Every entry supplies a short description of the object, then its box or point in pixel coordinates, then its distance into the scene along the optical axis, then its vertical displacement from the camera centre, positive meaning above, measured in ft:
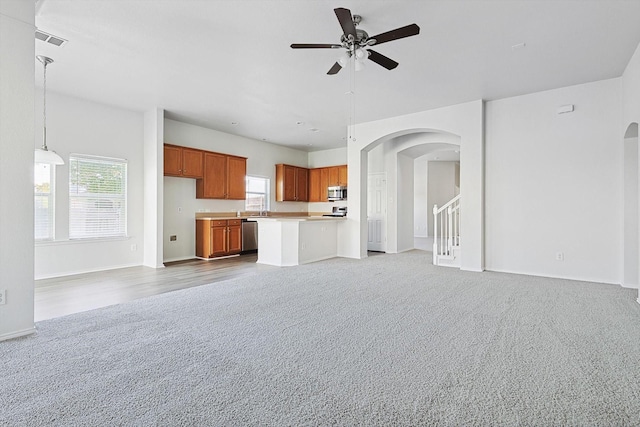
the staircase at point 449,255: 19.70 -2.55
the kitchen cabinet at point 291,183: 29.86 +2.93
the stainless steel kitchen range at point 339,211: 29.48 +0.27
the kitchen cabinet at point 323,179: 30.19 +3.36
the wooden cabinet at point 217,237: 22.85 -1.70
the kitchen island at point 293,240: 20.70 -1.75
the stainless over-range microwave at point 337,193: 29.50 +1.97
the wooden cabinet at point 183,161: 21.26 +3.64
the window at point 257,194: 28.30 +1.81
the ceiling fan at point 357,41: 9.05 +5.38
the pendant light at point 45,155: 13.15 +2.50
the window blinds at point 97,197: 17.65 +1.00
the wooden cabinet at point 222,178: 23.62 +2.80
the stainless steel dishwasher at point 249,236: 25.80 -1.78
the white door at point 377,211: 26.99 +0.25
